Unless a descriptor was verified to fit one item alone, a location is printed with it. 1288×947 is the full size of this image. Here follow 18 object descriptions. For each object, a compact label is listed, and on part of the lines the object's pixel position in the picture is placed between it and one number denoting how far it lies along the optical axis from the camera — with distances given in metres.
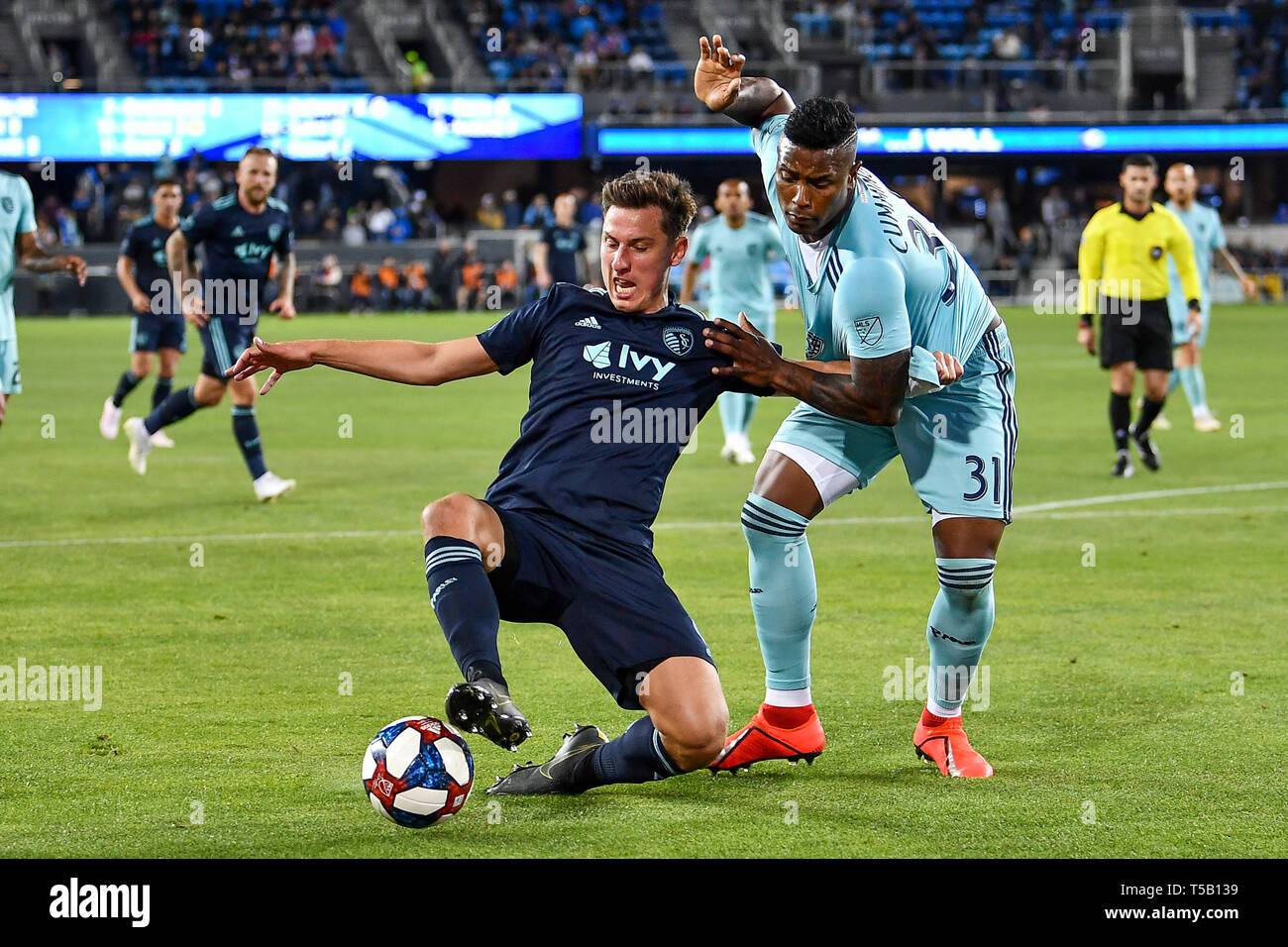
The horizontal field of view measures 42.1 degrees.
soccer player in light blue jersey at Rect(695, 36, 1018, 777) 4.86
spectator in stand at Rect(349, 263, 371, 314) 36.88
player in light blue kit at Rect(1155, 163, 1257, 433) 14.65
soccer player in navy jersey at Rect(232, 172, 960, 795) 4.66
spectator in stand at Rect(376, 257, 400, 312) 37.50
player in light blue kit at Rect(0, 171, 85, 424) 10.00
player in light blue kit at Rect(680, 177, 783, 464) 13.71
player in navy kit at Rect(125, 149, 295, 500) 11.33
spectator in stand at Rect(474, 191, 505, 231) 41.75
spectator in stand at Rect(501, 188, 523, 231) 41.59
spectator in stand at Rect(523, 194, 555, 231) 39.06
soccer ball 4.39
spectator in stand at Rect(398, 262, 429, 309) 37.91
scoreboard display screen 38.53
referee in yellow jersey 12.50
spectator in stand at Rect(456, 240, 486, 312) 37.50
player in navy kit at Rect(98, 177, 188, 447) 14.58
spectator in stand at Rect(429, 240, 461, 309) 38.00
